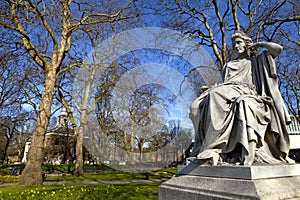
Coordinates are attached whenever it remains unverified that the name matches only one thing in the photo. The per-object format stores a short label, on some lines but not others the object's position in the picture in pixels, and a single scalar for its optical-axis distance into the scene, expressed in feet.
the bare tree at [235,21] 38.47
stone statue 10.87
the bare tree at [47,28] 34.68
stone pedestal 8.68
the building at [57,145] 110.79
